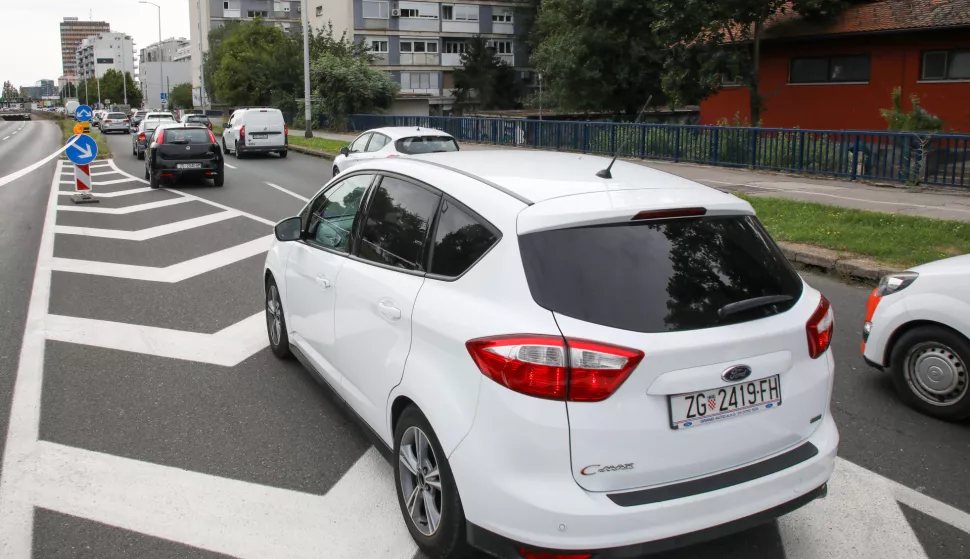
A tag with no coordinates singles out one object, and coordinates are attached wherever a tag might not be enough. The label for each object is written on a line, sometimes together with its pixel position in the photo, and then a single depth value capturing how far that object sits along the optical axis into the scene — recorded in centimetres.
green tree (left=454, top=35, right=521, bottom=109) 6794
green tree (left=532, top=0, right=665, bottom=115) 3897
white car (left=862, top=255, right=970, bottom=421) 488
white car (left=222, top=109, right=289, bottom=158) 3028
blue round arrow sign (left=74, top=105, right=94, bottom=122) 2162
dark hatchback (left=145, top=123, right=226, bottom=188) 1922
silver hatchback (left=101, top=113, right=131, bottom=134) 5669
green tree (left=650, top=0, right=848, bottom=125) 2861
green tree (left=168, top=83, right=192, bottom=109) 10388
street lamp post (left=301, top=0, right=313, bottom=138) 3725
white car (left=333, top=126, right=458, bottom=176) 1761
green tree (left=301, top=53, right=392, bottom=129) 4491
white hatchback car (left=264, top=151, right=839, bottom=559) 283
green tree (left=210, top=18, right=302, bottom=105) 5444
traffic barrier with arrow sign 1522
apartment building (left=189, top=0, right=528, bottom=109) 6712
